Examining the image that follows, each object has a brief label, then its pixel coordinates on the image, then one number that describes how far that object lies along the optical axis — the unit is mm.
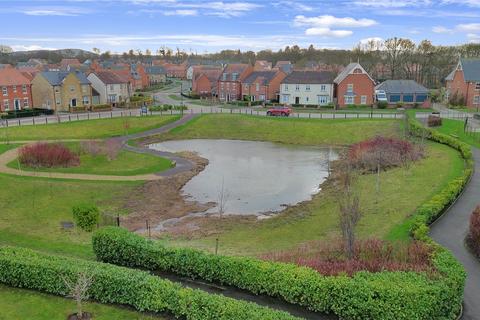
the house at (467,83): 67750
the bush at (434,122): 51491
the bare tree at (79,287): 13719
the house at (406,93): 72688
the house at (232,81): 86688
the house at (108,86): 78500
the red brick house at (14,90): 67438
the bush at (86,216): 23484
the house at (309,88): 75312
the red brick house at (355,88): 72250
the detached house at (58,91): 70750
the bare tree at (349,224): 16875
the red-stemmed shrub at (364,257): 15586
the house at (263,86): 80938
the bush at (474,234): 18672
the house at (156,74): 147000
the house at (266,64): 138188
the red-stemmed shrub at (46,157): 38469
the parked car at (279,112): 63281
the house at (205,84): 97150
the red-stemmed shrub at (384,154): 37875
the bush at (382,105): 70125
